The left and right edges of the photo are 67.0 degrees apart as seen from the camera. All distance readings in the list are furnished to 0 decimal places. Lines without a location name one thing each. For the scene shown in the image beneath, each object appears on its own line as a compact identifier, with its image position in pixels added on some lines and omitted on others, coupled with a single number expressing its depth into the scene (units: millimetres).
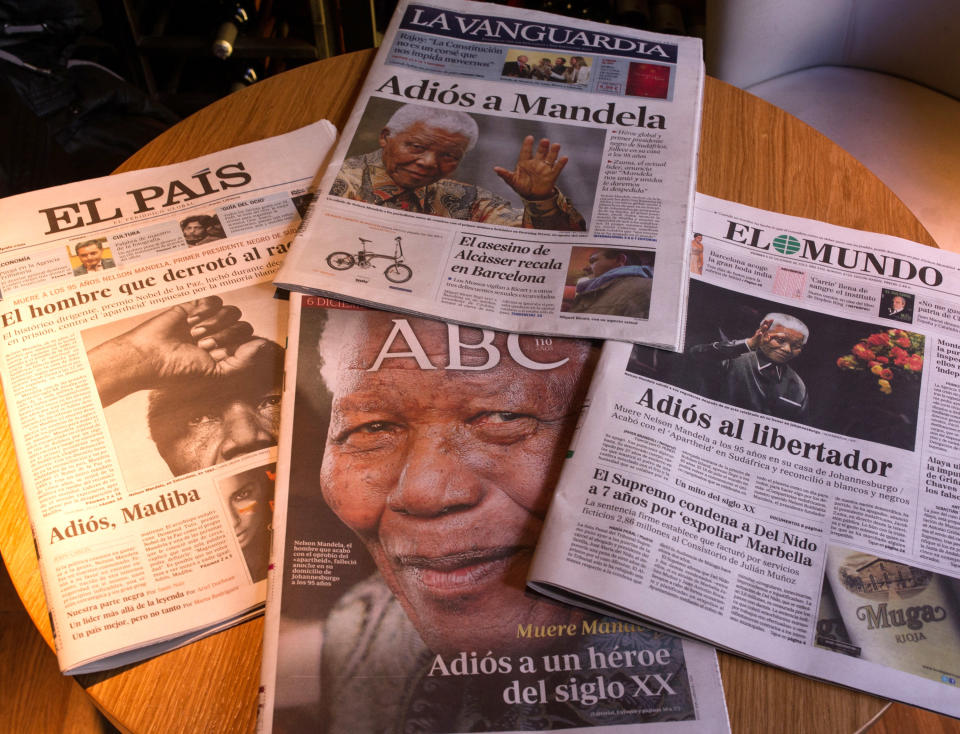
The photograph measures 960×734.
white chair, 868
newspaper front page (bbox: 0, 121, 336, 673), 468
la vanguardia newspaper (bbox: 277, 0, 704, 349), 579
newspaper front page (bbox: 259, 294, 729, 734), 427
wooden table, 436
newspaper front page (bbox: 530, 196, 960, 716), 449
